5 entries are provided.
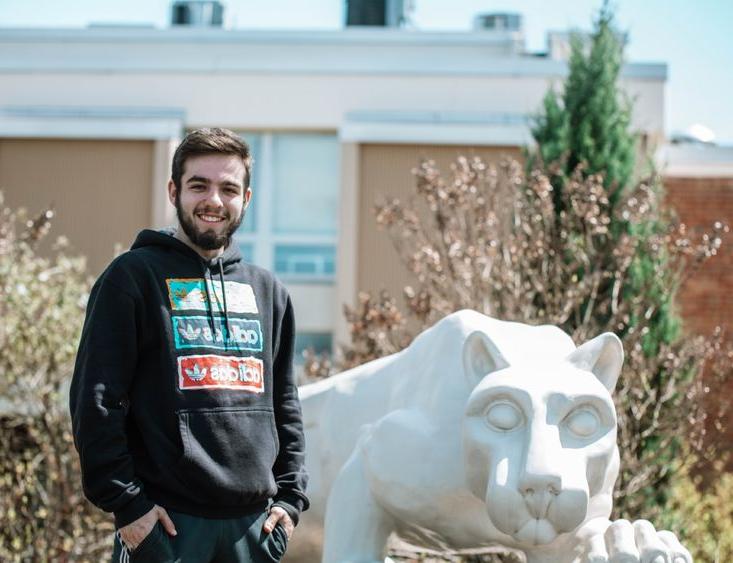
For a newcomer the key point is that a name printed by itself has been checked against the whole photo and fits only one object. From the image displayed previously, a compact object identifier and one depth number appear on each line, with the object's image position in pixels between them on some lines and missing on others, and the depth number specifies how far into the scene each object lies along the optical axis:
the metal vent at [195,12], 17.23
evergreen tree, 7.37
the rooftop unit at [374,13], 16.80
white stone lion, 3.26
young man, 2.83
